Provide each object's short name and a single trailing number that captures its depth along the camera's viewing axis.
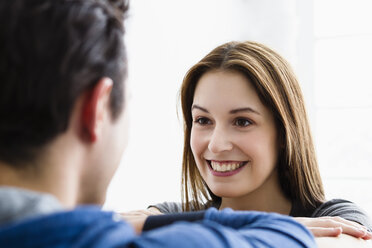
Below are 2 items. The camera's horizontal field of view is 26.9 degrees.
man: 0.60
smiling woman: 1.05
